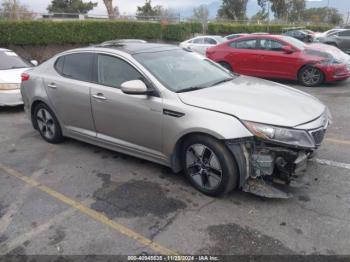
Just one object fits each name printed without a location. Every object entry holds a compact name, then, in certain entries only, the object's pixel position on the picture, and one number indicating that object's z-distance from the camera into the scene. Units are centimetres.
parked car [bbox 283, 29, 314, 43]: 1907
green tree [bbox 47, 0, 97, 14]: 4666
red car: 926
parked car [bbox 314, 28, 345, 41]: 1928
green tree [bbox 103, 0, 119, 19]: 2221
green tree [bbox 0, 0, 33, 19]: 1656
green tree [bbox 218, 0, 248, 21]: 5203
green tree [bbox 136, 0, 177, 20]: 4926
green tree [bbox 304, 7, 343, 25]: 5681
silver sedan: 338
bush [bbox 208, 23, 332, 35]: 2656
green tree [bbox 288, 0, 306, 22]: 5694
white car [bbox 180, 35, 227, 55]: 1656
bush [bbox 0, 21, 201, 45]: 1477
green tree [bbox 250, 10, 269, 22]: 4990
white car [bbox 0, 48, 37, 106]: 767
